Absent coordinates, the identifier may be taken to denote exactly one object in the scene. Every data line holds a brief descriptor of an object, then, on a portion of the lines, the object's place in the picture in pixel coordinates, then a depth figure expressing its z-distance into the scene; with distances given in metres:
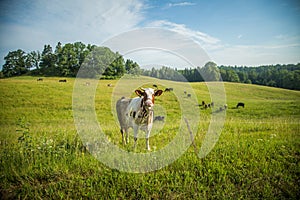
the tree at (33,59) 90.26
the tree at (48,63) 75.50
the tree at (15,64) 81.62
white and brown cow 6.07
